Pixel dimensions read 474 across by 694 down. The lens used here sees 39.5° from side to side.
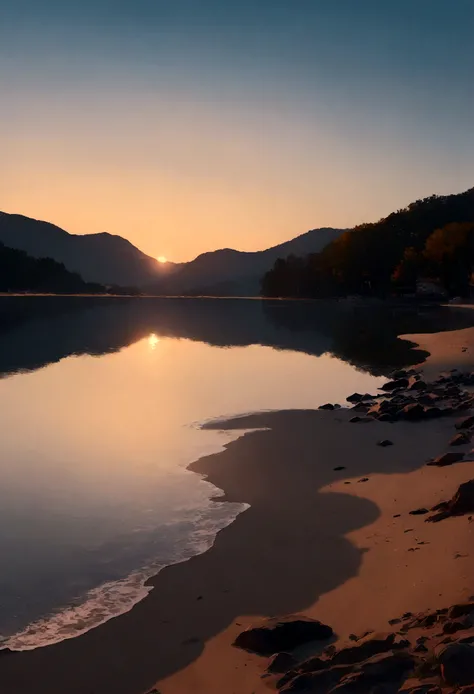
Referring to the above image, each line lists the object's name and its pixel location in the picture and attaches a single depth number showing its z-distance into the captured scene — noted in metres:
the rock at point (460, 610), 7.16
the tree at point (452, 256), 125.81
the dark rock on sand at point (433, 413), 21.14
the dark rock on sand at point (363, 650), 6.86
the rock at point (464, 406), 21.74
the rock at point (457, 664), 5.92
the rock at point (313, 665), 6.80
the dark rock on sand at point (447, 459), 14.61
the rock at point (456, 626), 6.82
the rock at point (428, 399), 23.58
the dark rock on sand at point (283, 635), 7.59
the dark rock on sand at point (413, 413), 21.11
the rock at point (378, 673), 6.23
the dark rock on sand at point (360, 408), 23.66
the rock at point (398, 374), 32.84
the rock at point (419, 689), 5.86
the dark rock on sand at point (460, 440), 16.69
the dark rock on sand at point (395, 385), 28.90
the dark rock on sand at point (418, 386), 27.64
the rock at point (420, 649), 6.65
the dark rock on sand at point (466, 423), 18.61
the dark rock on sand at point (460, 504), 10.69
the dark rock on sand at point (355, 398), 26.39
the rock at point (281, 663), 7.02
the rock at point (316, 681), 6.44
